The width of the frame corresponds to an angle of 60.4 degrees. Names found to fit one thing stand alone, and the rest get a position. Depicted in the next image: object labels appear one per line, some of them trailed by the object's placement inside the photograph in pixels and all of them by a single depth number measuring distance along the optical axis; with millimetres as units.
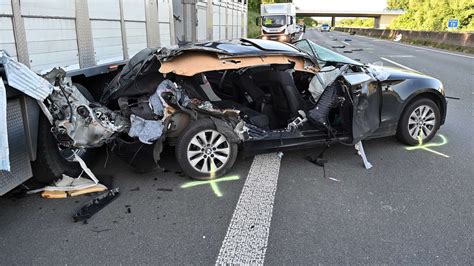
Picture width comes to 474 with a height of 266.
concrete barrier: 24609
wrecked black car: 4113
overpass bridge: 98188
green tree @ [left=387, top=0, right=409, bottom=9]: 94156
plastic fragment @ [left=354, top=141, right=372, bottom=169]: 4758
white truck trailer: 3428
